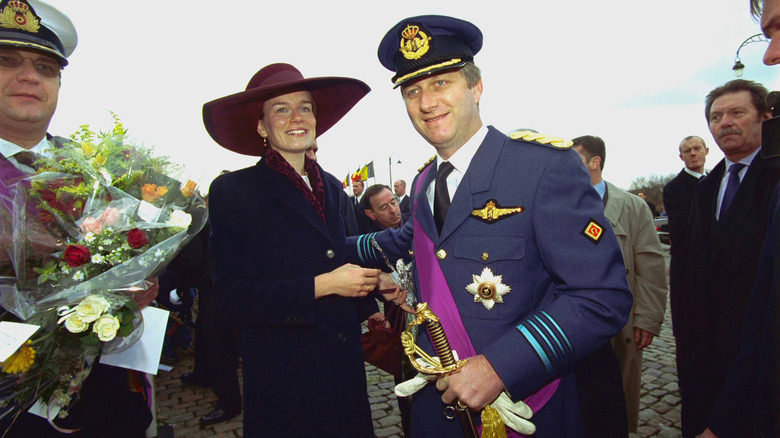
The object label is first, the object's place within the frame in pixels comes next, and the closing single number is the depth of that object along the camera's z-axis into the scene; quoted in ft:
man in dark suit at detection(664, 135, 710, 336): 12.89
